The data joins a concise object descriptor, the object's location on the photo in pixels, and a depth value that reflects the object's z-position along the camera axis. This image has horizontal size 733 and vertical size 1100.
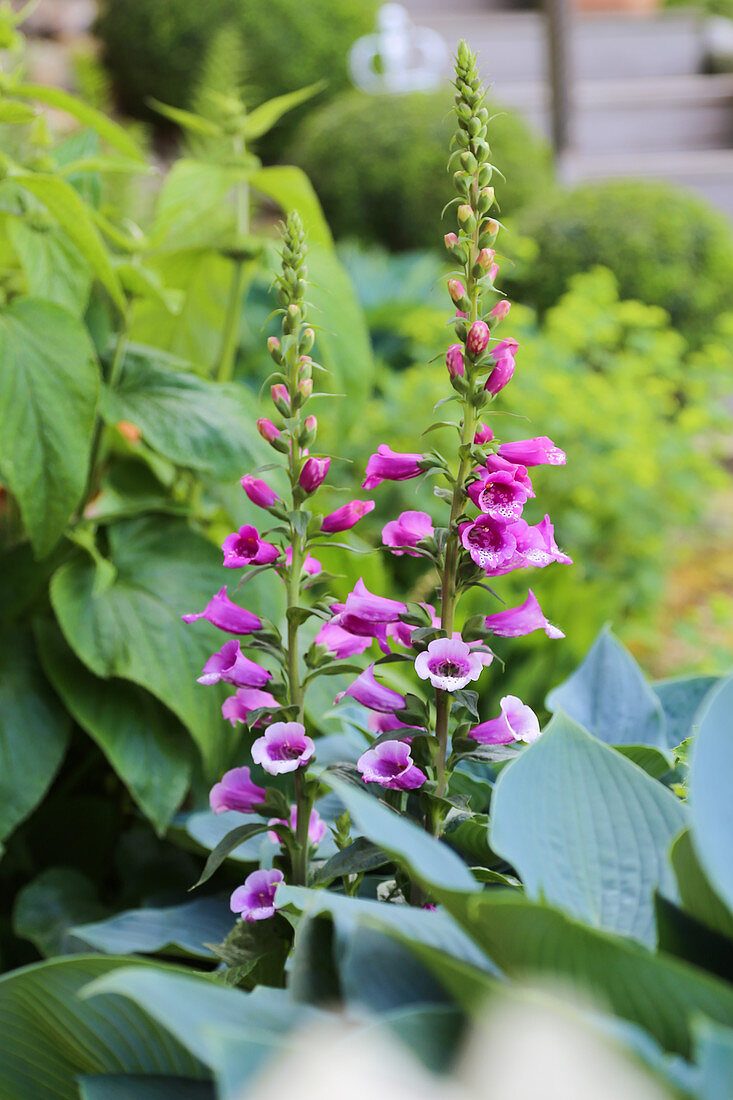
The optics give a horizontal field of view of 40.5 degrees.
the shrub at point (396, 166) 4.69
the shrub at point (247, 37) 6.11
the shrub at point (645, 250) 4.07
